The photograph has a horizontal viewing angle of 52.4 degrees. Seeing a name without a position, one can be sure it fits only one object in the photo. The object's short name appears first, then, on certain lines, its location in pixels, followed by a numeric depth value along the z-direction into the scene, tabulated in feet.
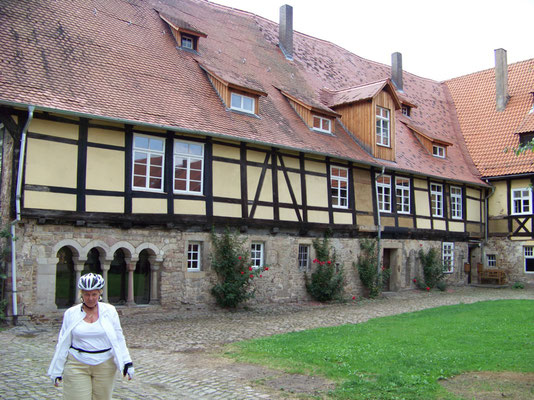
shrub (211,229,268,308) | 48.47
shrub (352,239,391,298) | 62.95
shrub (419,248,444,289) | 72.84
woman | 15.01
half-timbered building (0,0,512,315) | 40.14
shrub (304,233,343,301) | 57.52
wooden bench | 81.30
